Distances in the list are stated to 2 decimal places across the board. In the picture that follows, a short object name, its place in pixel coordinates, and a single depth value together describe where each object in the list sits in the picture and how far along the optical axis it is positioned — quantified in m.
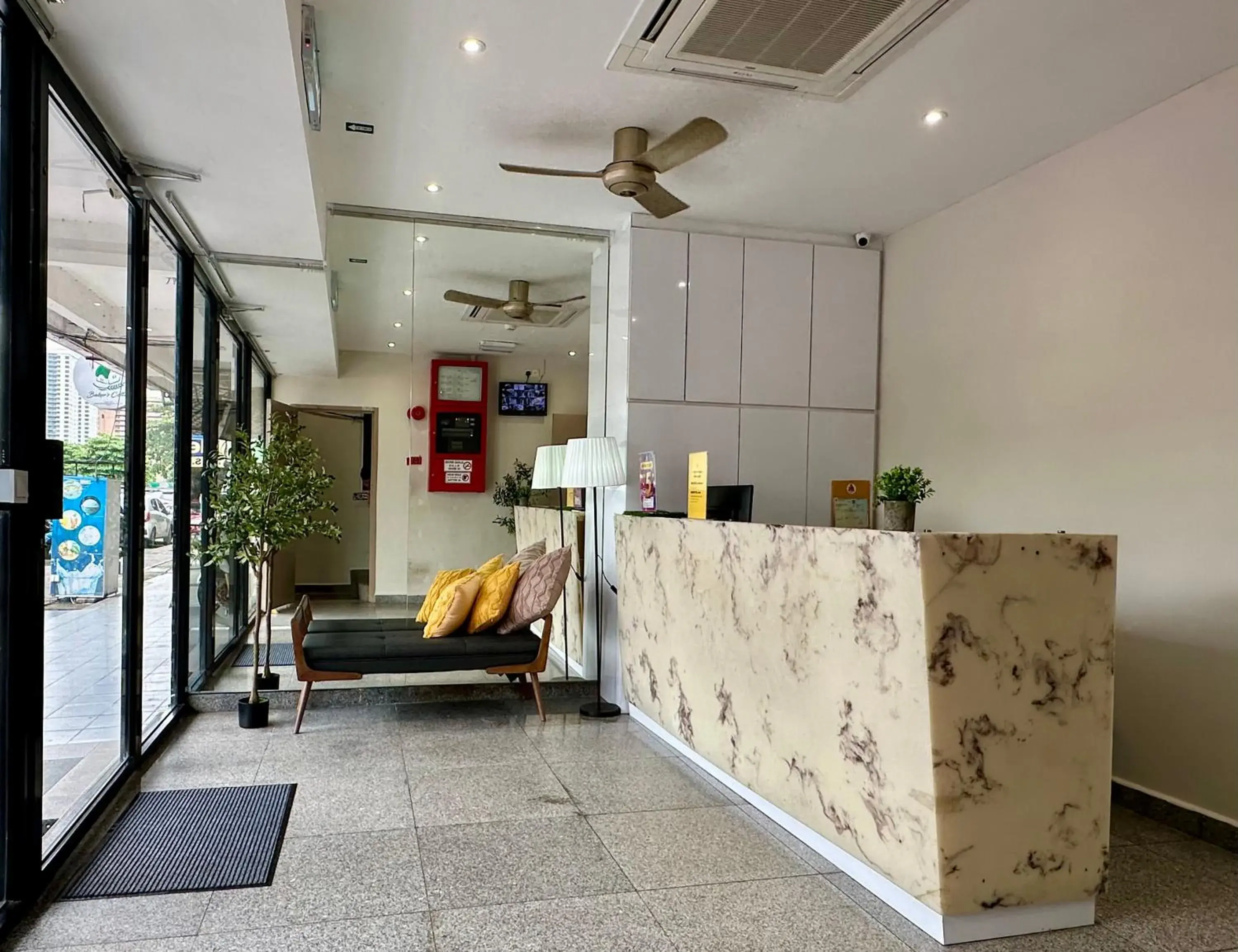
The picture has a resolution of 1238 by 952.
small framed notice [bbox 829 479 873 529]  3.54
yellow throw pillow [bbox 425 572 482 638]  4.93
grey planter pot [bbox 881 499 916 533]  3.02
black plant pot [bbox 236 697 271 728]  4.65
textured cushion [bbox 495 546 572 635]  4.93
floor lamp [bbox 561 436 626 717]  4.88
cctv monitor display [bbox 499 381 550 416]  5.53
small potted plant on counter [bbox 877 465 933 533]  3.01
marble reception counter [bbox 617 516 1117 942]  2.45
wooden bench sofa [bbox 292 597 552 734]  4.64
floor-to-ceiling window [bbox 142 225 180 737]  4.22
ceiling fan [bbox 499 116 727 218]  3.48
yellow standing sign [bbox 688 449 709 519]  4.08
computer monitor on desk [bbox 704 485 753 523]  4.61
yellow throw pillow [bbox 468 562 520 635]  5.02
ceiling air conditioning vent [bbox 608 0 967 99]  2.88
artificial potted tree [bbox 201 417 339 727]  4.96
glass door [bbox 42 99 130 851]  2.86
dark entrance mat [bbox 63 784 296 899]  2.82
